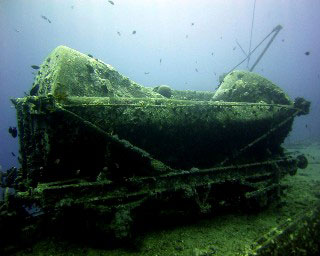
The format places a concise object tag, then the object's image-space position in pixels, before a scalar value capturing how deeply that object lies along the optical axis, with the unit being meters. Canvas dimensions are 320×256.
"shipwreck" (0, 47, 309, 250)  3.26
